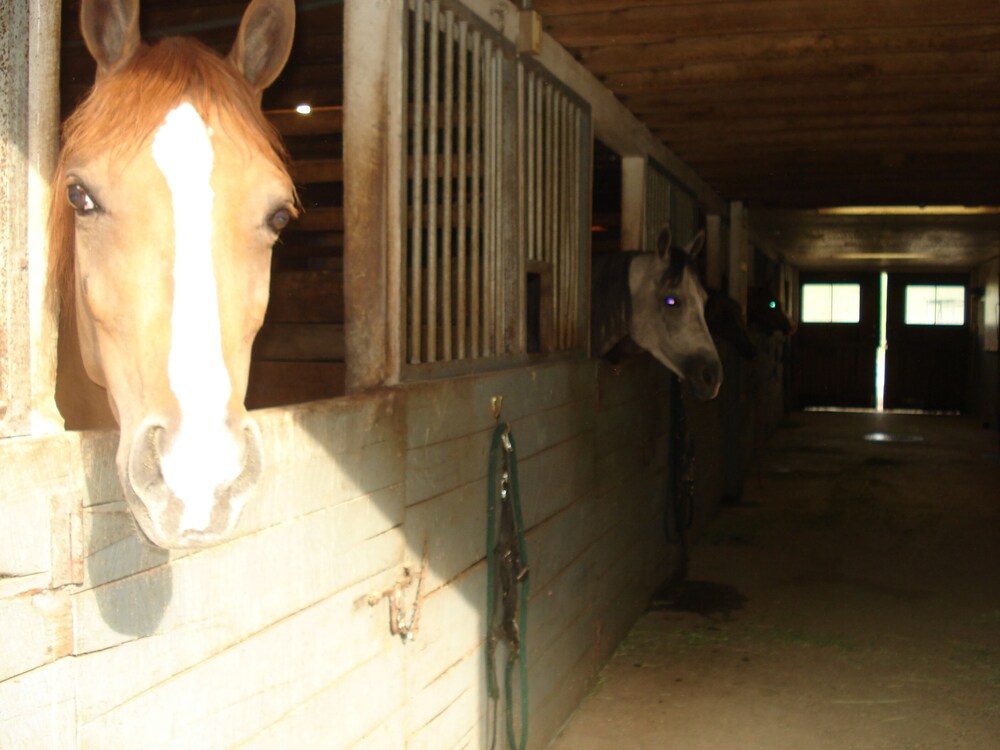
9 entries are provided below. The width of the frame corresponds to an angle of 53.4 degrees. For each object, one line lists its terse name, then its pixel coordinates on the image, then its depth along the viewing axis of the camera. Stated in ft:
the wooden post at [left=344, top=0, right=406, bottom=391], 7.10
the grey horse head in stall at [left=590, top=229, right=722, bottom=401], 13.92
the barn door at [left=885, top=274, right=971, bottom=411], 56.85
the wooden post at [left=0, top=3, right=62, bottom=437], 4.23
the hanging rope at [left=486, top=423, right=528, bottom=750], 8.80
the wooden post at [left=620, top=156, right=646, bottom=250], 15.71
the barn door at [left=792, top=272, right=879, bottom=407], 58.29
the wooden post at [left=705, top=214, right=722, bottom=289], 24.01
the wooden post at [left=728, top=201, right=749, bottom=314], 26.27
